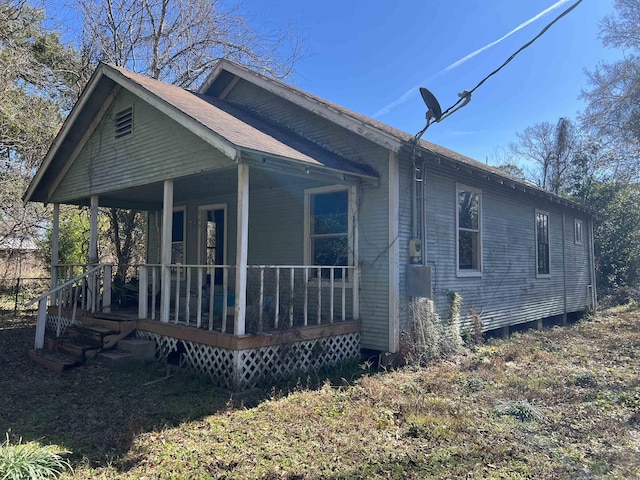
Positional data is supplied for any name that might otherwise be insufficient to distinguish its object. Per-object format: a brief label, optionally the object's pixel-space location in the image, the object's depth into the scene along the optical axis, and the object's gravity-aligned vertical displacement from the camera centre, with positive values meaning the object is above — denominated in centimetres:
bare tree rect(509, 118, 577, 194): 3209 +932
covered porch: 652 -14
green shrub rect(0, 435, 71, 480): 355 -159
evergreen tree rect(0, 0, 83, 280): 1402 +554
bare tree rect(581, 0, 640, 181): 2019 +825
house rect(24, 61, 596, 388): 678 +117
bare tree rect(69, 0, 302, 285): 1741 +916
